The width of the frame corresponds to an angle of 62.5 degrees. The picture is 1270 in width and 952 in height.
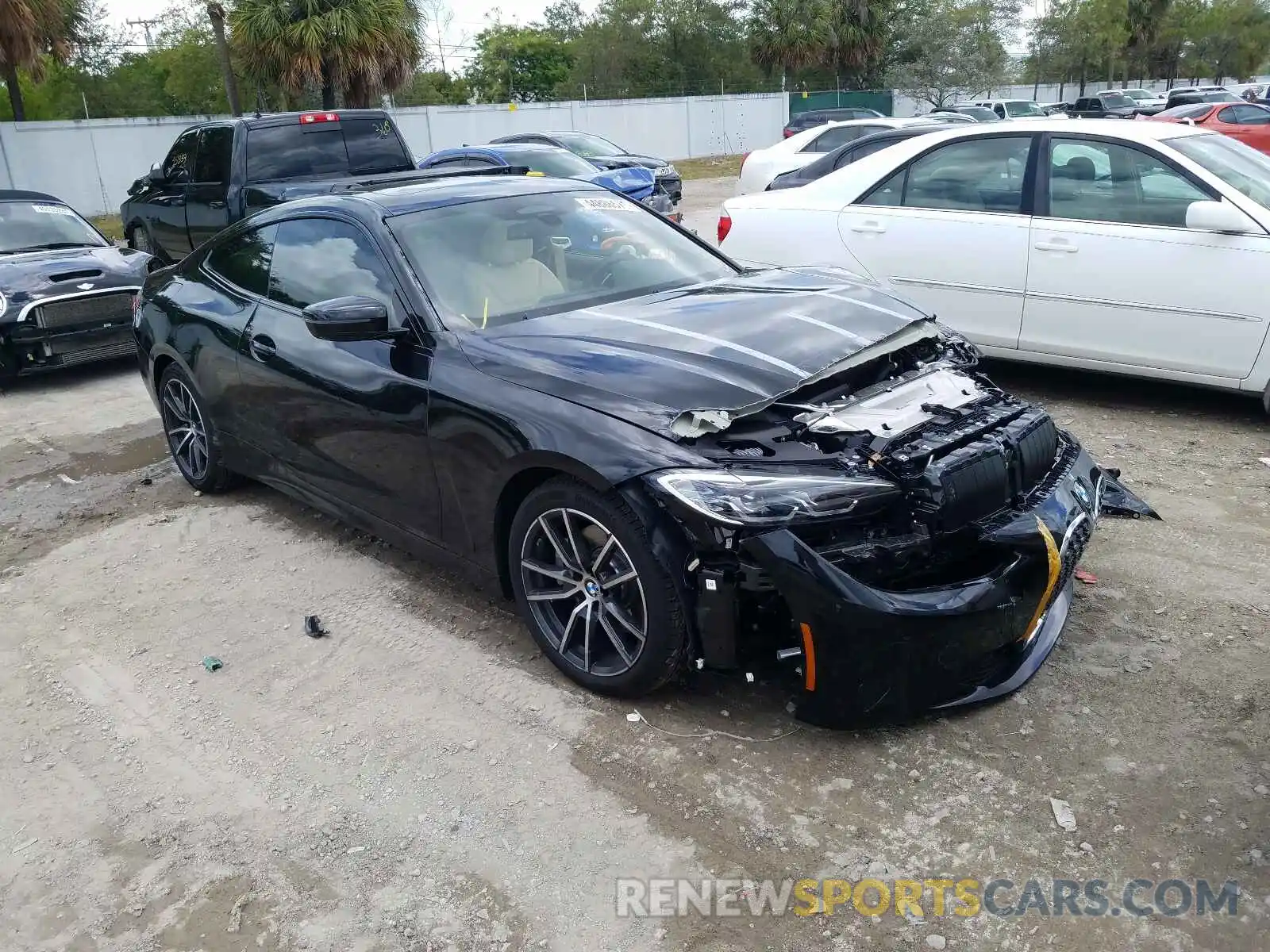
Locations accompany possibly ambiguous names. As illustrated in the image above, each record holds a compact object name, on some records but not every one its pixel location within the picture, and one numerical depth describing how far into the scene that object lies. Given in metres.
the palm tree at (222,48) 20.58
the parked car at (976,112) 26.49
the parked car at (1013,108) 29.19
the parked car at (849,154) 8.98
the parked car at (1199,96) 30.10
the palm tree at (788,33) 43.41
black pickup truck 10.41
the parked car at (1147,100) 31.98
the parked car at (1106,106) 28.44
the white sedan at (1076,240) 5.62
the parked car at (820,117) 25.88
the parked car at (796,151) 15.60
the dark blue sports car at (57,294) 8.20
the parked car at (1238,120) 20.52
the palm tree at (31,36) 20.06
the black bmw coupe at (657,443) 3.03
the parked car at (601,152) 17.36
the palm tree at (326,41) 21.58
